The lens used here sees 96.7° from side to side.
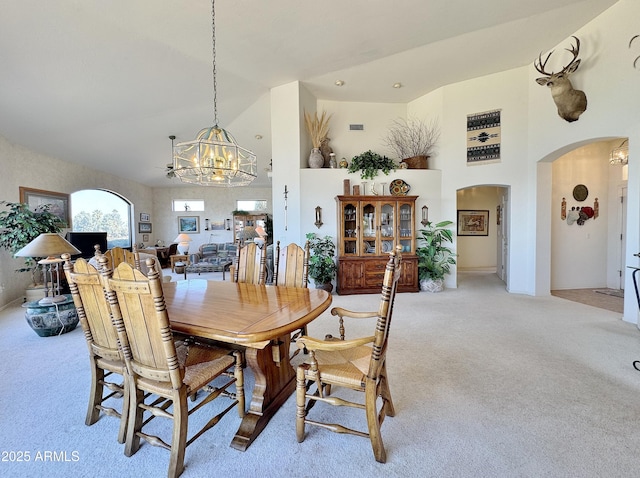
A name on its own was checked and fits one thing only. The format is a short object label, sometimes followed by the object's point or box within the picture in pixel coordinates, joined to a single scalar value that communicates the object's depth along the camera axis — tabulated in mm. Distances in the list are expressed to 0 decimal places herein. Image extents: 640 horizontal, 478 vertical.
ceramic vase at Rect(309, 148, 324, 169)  5277
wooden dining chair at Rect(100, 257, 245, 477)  1331
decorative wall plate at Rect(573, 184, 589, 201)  5270
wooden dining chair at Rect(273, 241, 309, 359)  2678
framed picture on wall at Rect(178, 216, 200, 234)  9953
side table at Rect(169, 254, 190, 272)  7852
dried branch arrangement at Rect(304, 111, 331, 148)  5363
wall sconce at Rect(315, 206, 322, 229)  5215
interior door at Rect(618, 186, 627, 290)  5145
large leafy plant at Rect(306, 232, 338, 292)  5004
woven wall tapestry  5145
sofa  7613
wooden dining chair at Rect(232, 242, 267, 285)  2877
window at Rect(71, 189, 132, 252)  6602
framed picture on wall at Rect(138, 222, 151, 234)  8914
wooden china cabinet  5121
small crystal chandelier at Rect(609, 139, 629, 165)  4582
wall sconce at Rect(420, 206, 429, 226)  5473
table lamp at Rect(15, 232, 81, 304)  3033
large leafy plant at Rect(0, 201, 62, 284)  4008
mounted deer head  3986
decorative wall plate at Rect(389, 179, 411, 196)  5344
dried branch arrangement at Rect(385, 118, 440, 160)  5684
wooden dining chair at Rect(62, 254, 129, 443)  1598
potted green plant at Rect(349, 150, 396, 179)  5227
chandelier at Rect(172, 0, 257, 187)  2453
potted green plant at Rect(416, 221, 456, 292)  5246
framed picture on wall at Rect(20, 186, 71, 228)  4831
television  5819
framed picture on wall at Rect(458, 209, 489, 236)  7727
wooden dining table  1569
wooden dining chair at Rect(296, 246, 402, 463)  1468
